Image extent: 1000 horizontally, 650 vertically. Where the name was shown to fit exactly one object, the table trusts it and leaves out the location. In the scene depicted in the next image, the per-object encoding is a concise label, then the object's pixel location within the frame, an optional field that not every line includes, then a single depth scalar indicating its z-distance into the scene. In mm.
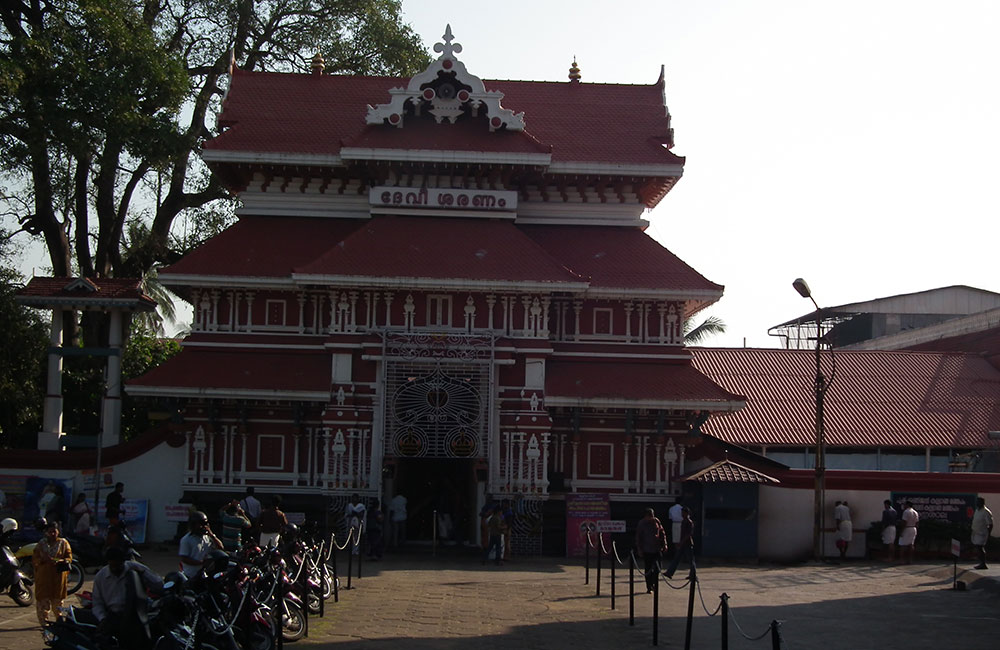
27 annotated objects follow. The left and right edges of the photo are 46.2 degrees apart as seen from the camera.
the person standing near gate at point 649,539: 20781
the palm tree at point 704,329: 51219
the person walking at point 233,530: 17312
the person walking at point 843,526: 26750
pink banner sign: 25922
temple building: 26422
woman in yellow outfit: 14789
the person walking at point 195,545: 14812
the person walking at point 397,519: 26391
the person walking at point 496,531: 24672
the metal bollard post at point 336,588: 17923
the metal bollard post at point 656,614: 14797
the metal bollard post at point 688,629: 13855
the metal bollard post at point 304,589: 14664
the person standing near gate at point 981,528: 23609
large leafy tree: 29844
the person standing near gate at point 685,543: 22959
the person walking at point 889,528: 26641
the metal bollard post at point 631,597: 16188
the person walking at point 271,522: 20516
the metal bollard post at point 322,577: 16650
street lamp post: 26328
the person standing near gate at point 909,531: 26281
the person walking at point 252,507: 24209
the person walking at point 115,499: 24484
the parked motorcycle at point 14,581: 17016
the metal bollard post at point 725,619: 12211
